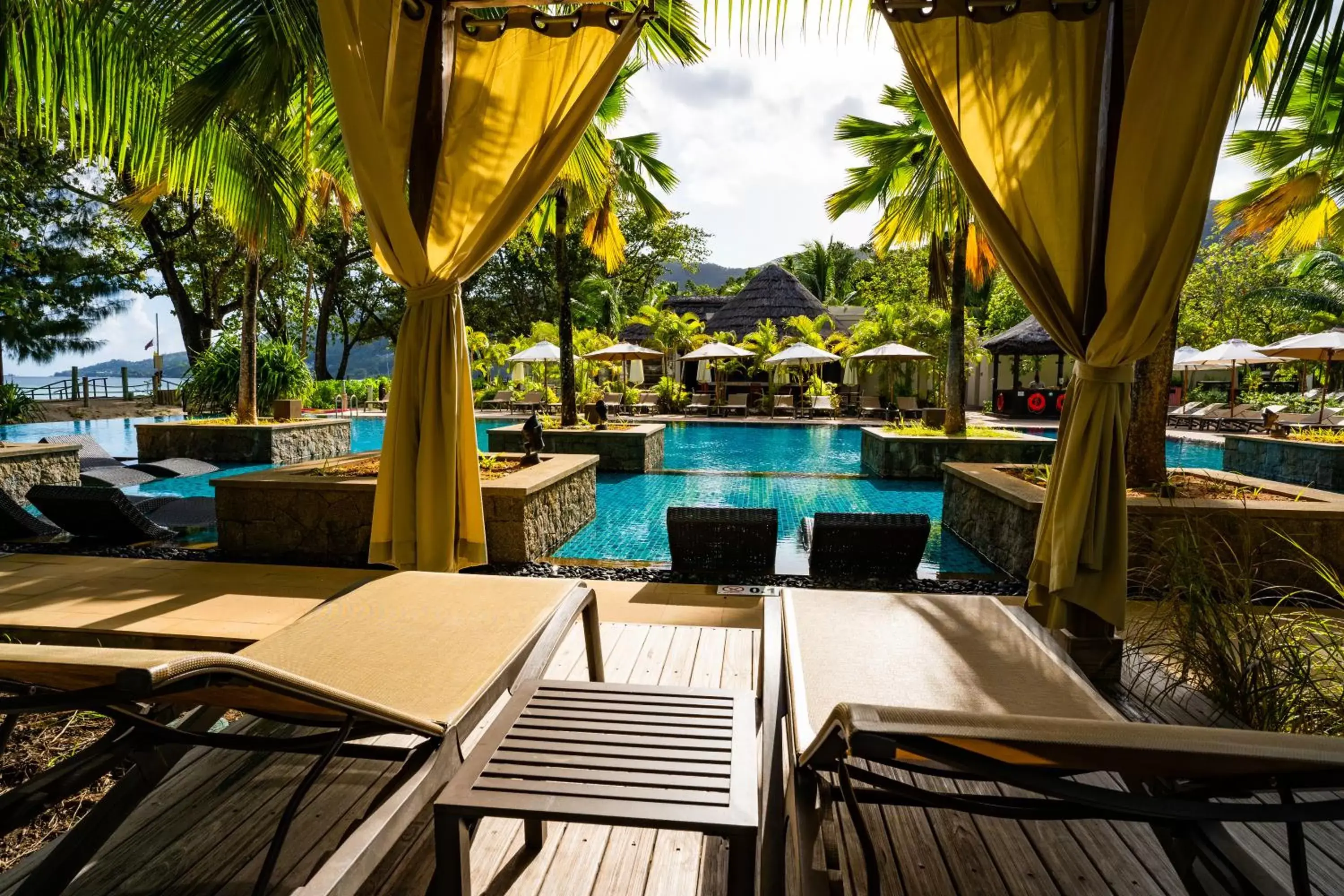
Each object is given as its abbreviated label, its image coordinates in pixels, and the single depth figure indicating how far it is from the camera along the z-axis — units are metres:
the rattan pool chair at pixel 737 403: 19.33
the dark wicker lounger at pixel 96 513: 4.86
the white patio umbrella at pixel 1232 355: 15.69
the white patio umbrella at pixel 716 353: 19.12
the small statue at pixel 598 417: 10.03
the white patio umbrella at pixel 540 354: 16.95
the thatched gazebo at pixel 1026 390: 20.27
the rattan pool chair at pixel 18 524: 5.23
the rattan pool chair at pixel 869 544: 4.62
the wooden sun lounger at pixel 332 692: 1.12
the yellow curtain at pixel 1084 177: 2.37
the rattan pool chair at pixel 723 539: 4.77
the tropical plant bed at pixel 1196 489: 4.50
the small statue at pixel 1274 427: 9.35
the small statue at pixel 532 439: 5.98
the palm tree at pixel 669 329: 22.66
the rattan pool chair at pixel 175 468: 7.45
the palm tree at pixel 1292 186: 7.75
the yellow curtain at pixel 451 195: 2.90
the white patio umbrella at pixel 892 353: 16.03
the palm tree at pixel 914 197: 8.95
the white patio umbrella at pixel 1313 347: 11.83
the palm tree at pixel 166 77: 4.29
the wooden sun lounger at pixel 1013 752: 1.02
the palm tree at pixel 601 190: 7.75
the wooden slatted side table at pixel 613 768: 1.24
